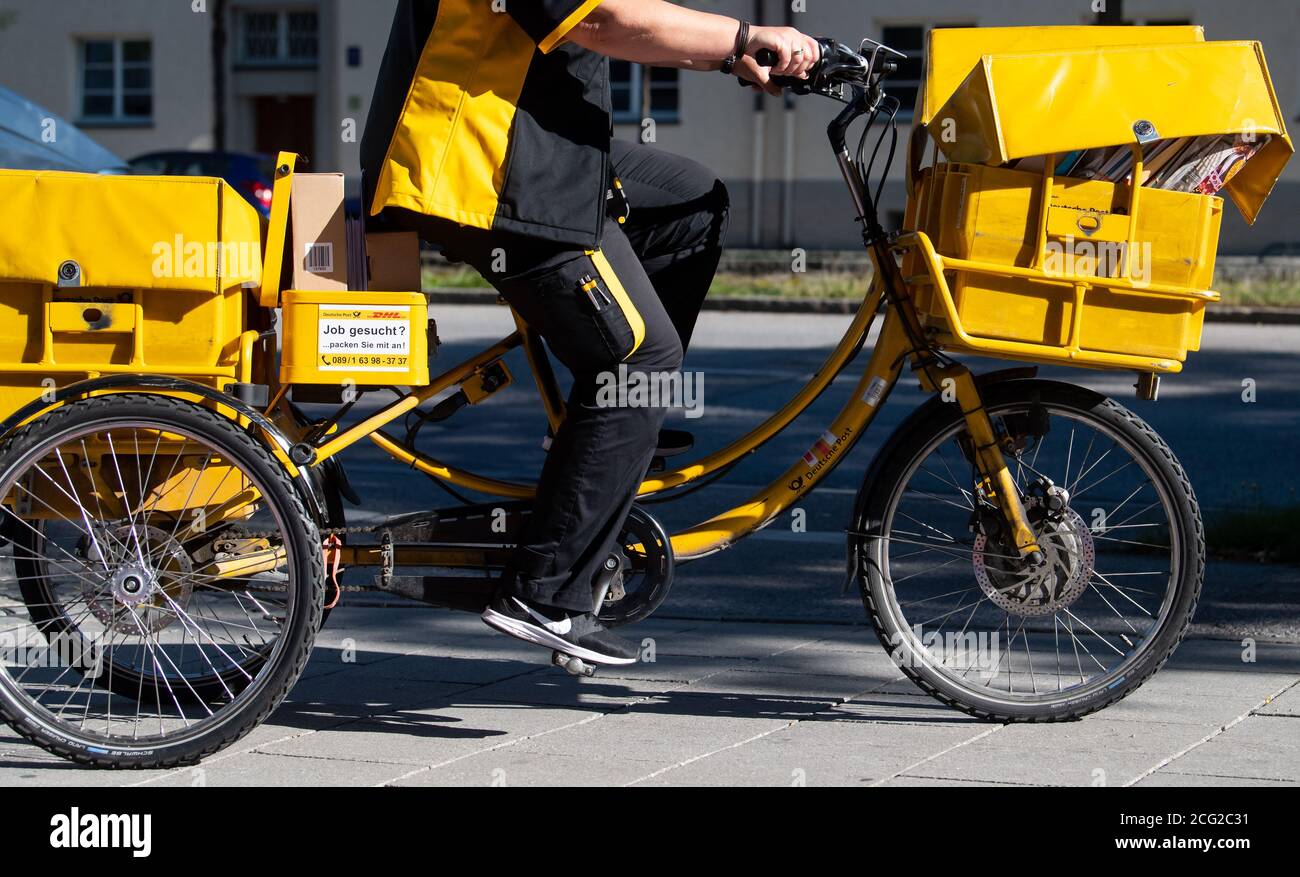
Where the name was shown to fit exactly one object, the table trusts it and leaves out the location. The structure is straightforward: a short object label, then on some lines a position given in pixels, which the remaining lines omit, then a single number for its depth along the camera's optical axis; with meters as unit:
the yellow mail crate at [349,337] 7.28
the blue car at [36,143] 19.06
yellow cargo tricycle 7.10
